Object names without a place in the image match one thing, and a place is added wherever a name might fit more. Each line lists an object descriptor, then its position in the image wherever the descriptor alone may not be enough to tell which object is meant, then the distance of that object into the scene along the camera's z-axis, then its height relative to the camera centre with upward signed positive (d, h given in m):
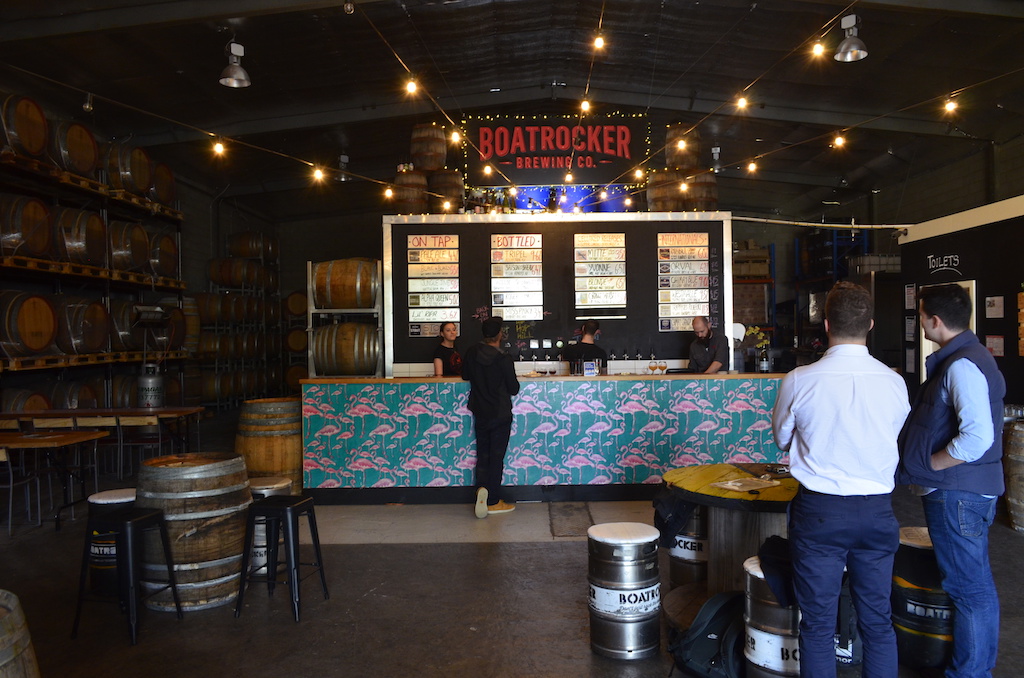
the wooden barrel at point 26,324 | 7.27 +0.15
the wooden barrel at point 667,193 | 9.04 +1.69
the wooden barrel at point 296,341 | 15.56 -0.13
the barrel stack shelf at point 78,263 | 7.42 +0.88
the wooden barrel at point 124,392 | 9.50 -0.70
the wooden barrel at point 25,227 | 7.30 +1.13
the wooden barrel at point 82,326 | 8.30 +0.14
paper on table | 3.46 -0.74
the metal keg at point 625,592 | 3.42 -1.22
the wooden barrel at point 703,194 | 9.84 +1.82
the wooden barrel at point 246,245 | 14.63 +1.80
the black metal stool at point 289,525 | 4.07 -1.07
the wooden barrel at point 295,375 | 14.98 -0.83
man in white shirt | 2.55 -0.55
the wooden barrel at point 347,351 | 7.93 -0.18
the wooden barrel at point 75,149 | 7.98 +2.10
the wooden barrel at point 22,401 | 7.56 -0.65
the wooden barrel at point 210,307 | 12.98 +0.51
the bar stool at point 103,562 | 4.36 -1.33
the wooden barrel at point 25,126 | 7.09 +2.10
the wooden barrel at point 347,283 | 8.08 +0.56
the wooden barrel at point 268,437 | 6.43 -0.89
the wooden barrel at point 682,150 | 9.43 +2.31
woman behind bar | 7.68 -0.23
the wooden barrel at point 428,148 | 10.02 +2.52
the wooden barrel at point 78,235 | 8.20 +1.17
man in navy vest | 2.90 -0.58
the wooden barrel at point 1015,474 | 5.68 -1.16
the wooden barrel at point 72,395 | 8.39 -0.67
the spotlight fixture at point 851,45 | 6.60 +2.53
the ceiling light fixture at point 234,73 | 7.03 +2.51
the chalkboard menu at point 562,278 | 8.77 +0.64
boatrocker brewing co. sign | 8.67 +2.16
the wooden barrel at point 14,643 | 1.69 -0.71
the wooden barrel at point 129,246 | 9.28 +1.17
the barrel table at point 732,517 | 3.33 -0.91
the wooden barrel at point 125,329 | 9.48 +0.11
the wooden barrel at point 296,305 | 15.47 +0.63
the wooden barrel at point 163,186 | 10.11 +2.11
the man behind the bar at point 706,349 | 8.14 -0.21
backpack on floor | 3.21 -1.37
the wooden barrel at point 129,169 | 9.18 +2.14
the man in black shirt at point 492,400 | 6.20 -0.57
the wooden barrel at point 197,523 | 4.12 -1.06
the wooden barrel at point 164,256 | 10.24 +1.14
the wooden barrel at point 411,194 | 10.47 +1.98
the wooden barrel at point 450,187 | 11.71 +2.32
